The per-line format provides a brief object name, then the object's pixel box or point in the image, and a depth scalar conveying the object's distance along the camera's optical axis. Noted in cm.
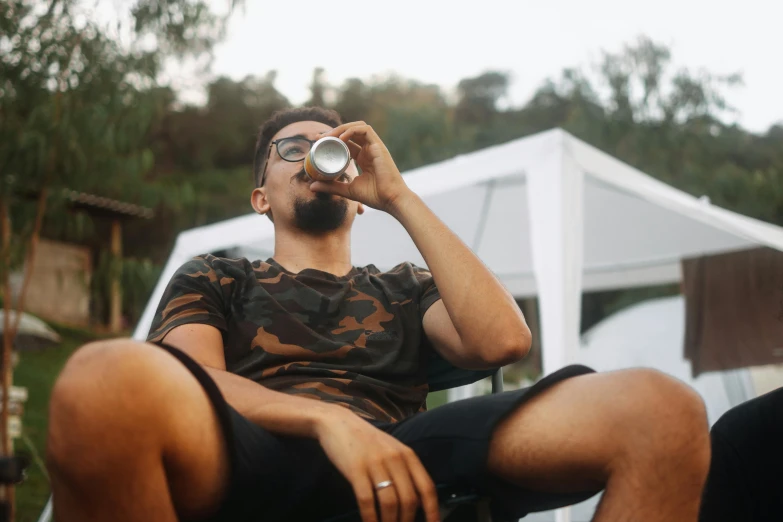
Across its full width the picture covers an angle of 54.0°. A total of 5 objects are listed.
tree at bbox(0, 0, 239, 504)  373
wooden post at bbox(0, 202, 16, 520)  362
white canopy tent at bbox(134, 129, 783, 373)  286
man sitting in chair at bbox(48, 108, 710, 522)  80
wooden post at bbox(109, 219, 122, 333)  1024
